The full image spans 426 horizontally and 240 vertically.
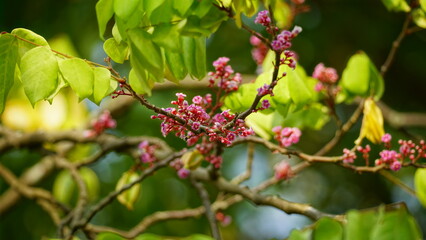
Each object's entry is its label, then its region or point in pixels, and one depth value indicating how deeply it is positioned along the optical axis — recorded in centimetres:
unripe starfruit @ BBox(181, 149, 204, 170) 232
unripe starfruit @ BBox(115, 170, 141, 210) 245
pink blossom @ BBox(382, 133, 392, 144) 232
